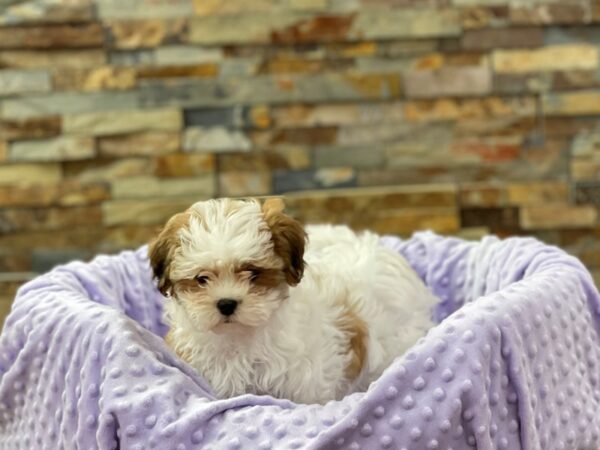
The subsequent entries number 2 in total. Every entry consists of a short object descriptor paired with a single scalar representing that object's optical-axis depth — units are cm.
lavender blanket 145
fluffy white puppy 160
